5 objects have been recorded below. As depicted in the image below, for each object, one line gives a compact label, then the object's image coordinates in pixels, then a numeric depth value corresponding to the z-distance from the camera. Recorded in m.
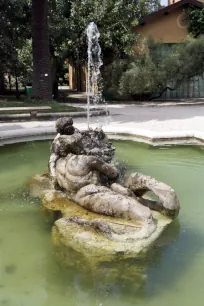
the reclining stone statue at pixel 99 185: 4.27
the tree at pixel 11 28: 19.69
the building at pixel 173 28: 23.55
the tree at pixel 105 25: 21.45
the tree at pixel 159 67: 20.02
